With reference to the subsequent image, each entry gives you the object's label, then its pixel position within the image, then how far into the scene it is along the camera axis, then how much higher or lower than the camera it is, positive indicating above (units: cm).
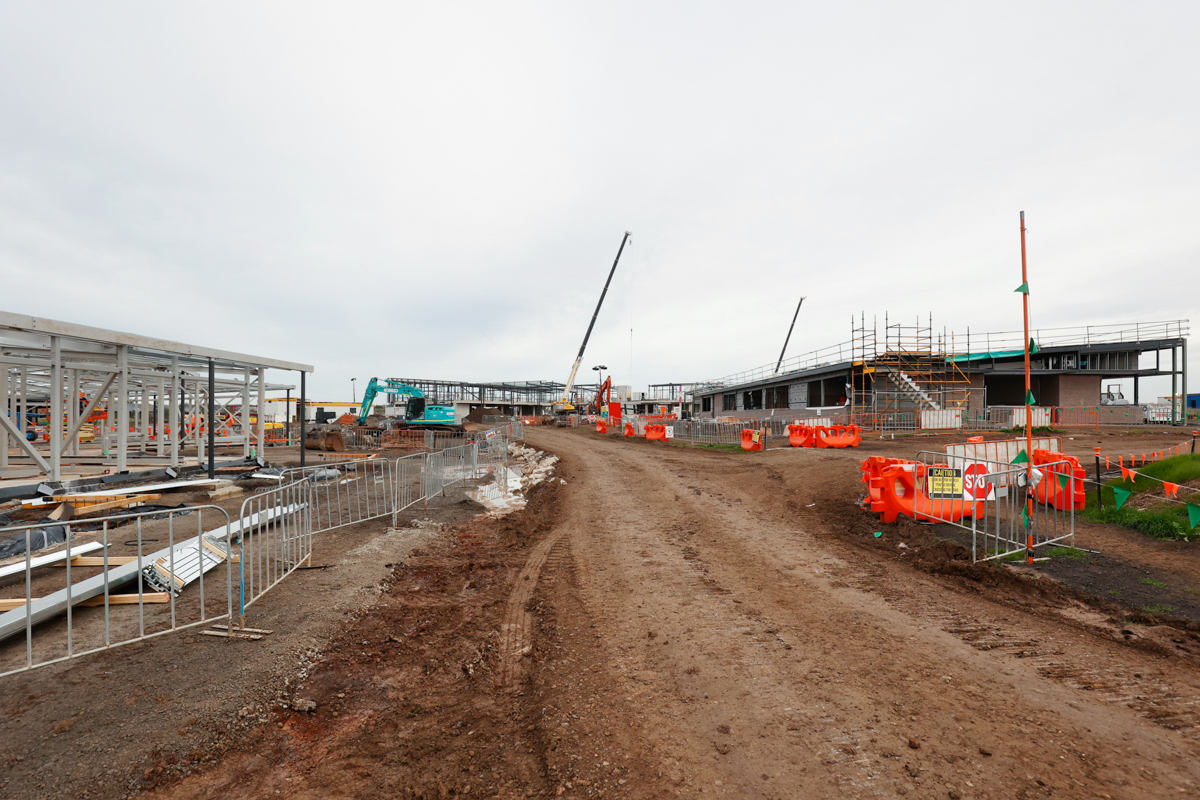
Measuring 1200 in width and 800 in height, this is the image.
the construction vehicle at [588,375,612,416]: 5503 +99
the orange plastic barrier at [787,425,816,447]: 2302 -136
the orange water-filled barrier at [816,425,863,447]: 2215 -133
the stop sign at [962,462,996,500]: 852 -133
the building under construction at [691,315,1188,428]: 3064 +183
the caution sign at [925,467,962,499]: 913 -142
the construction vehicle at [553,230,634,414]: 6481 +487
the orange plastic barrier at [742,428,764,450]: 2234 -146
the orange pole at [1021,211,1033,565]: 708 -52
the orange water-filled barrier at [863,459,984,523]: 930 -181
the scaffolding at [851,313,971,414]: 3061 +186
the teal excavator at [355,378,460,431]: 3566 -35
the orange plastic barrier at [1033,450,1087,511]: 945 -158
